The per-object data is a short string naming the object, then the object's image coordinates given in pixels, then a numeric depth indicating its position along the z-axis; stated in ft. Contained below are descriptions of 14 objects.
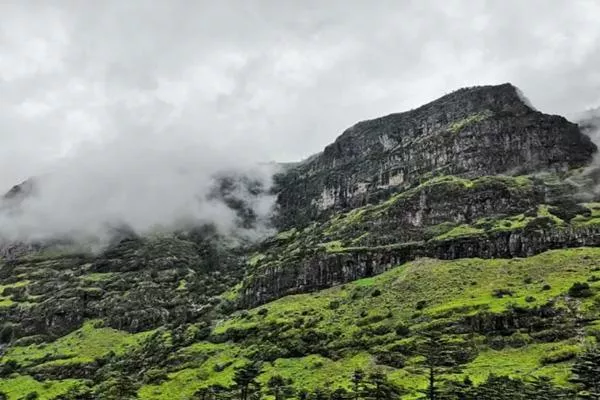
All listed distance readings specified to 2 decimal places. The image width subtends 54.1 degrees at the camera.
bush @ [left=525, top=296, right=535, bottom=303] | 483.10
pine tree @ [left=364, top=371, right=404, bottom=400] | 326.03
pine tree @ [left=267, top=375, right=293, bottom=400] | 434.55
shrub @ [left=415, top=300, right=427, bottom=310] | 555.24
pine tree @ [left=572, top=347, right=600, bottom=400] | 259.56
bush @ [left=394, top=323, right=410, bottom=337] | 513.70
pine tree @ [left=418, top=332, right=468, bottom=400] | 277.85
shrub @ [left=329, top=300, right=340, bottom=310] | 643.45
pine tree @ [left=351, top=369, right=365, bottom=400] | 344.28
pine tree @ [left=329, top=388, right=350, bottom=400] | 370.53
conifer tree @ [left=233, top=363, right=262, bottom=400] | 345.72
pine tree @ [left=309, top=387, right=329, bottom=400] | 379.68
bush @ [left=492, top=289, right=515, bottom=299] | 517.02
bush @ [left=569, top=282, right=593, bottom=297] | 464.65
